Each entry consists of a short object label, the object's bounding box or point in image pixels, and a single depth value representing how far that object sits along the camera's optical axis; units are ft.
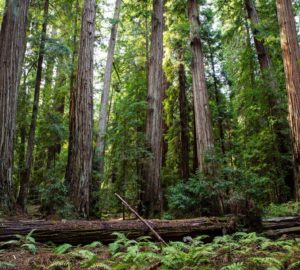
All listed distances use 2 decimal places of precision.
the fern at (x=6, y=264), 11.97
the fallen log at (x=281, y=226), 20.49
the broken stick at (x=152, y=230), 18.07
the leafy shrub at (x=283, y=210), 26.63
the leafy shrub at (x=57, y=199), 27.09
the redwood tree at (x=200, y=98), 37.27
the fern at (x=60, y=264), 11.93
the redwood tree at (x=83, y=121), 29.19
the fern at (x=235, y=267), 10.95
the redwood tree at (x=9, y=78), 24.97
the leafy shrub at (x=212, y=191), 31.28
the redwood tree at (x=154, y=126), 35.58
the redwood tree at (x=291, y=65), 27.72
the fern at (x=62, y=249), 14.71
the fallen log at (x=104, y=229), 16.96
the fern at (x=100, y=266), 11.67
